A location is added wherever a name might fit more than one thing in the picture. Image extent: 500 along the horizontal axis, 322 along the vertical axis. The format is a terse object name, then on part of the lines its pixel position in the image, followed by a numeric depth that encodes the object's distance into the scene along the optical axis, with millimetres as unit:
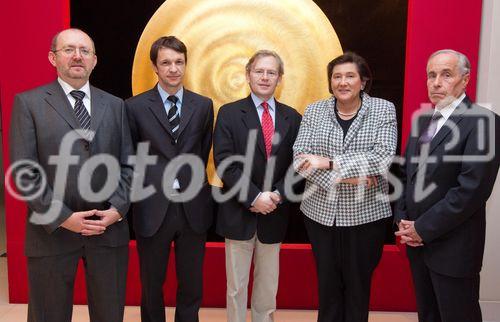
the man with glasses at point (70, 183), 2309
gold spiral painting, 3459
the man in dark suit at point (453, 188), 2287
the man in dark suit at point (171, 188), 2717
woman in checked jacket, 2527
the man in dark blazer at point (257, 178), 2730
